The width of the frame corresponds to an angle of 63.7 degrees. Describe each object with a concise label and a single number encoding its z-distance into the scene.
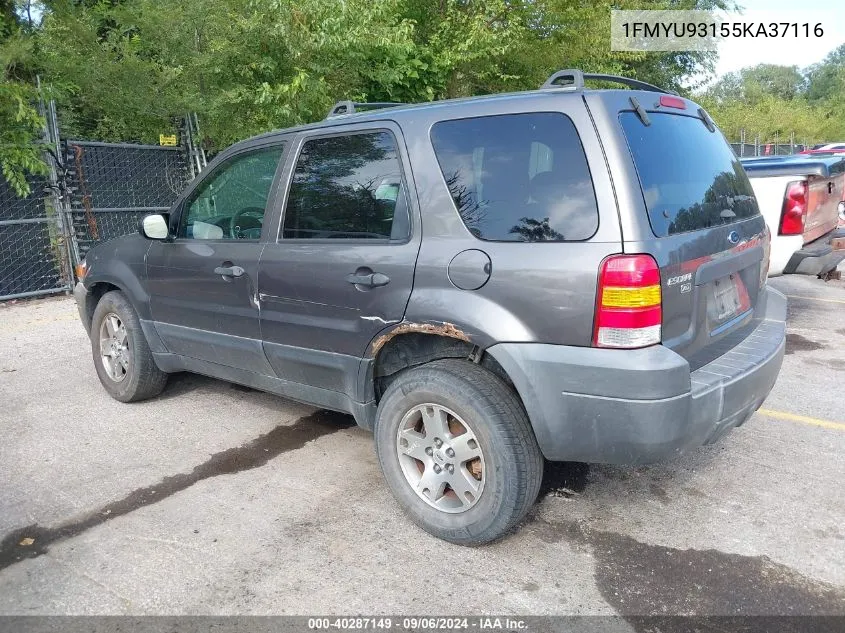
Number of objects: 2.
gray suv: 2.66
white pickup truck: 6.15
